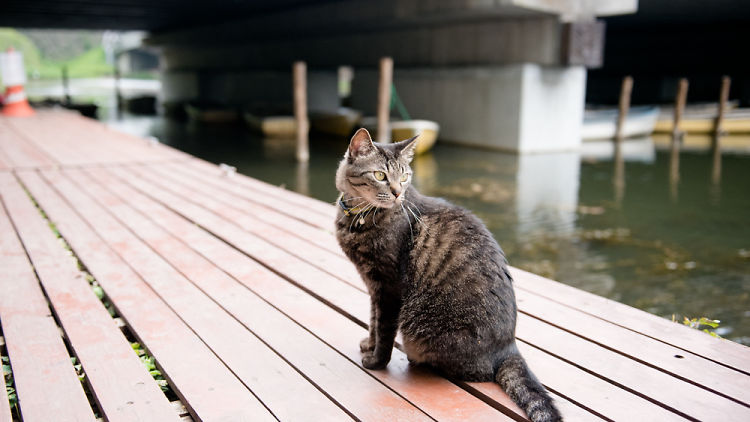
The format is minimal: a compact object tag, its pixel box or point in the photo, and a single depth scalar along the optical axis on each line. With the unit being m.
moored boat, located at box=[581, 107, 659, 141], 14.83
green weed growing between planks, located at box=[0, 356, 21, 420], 1.73
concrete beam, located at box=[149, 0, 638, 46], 11.11
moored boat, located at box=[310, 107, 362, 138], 14.89
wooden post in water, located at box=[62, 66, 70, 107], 21.33
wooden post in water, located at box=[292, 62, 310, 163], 11.48
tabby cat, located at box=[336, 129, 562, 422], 1.78
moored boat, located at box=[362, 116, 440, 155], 12.04
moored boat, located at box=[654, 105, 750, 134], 16.42
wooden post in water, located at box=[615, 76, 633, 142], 14.88
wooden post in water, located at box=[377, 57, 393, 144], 10.87
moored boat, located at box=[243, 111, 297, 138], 15.79
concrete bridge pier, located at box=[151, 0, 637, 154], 11.80
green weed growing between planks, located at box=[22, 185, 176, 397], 1.89
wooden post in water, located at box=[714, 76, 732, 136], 15.98
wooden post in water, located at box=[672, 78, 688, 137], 15.57
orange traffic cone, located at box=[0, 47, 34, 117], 10.76
